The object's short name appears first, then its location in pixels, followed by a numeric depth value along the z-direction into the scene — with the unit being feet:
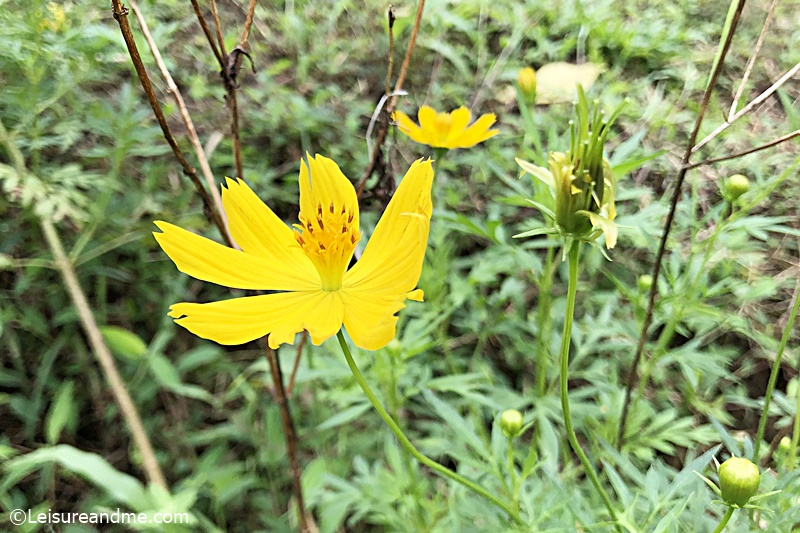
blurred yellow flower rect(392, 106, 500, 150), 1.07
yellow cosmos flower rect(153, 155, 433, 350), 0.67
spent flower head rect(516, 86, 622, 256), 0.62
